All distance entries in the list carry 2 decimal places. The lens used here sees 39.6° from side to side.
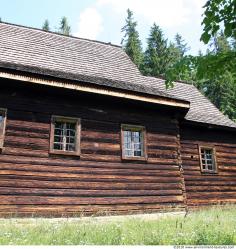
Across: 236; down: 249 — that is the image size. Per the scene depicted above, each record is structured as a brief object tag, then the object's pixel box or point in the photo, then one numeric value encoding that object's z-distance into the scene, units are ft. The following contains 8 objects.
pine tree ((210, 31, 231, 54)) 155.22
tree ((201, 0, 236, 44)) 18.11
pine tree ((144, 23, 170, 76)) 129.29
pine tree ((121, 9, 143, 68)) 137.23
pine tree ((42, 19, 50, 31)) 165.92
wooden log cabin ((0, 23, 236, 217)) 30.58
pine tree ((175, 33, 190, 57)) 184.14
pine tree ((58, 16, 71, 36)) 160.15
